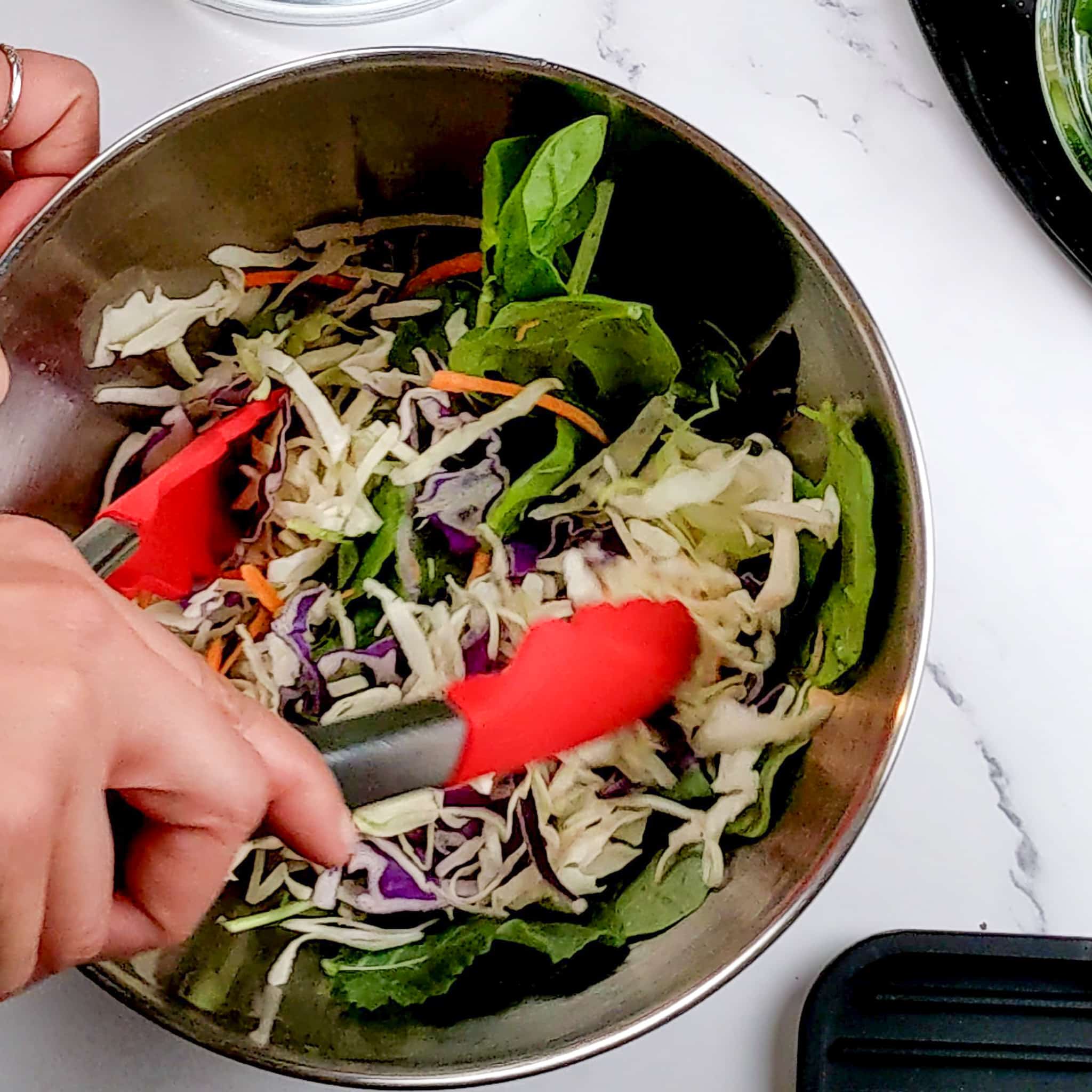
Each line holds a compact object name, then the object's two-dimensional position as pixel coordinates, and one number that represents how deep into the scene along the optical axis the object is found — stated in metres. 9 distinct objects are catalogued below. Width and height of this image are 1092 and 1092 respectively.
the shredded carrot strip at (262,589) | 0.53
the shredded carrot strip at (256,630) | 0.53
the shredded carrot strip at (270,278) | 0.53
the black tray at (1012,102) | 0.55
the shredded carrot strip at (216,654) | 0.53
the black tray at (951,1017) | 0.51
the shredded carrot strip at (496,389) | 0.52
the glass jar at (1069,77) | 0.54
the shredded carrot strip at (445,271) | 0.54
